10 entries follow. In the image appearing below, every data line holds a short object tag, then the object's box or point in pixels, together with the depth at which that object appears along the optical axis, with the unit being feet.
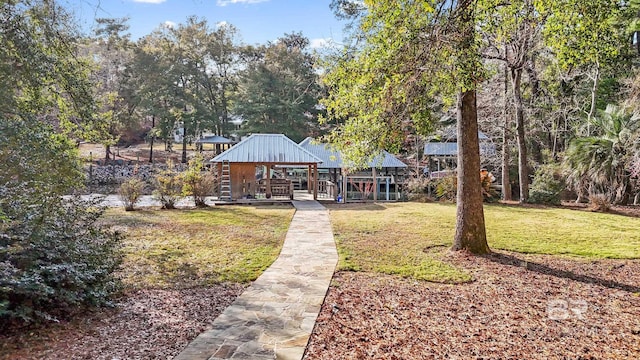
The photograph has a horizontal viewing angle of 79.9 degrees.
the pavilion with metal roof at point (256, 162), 57.57
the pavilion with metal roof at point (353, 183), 62.85
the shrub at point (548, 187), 53.72
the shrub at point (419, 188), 61.11
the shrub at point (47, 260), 11.28
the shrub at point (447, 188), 56.20
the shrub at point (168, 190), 49.42
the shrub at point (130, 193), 46.68
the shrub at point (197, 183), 50.39
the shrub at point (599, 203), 45.78
